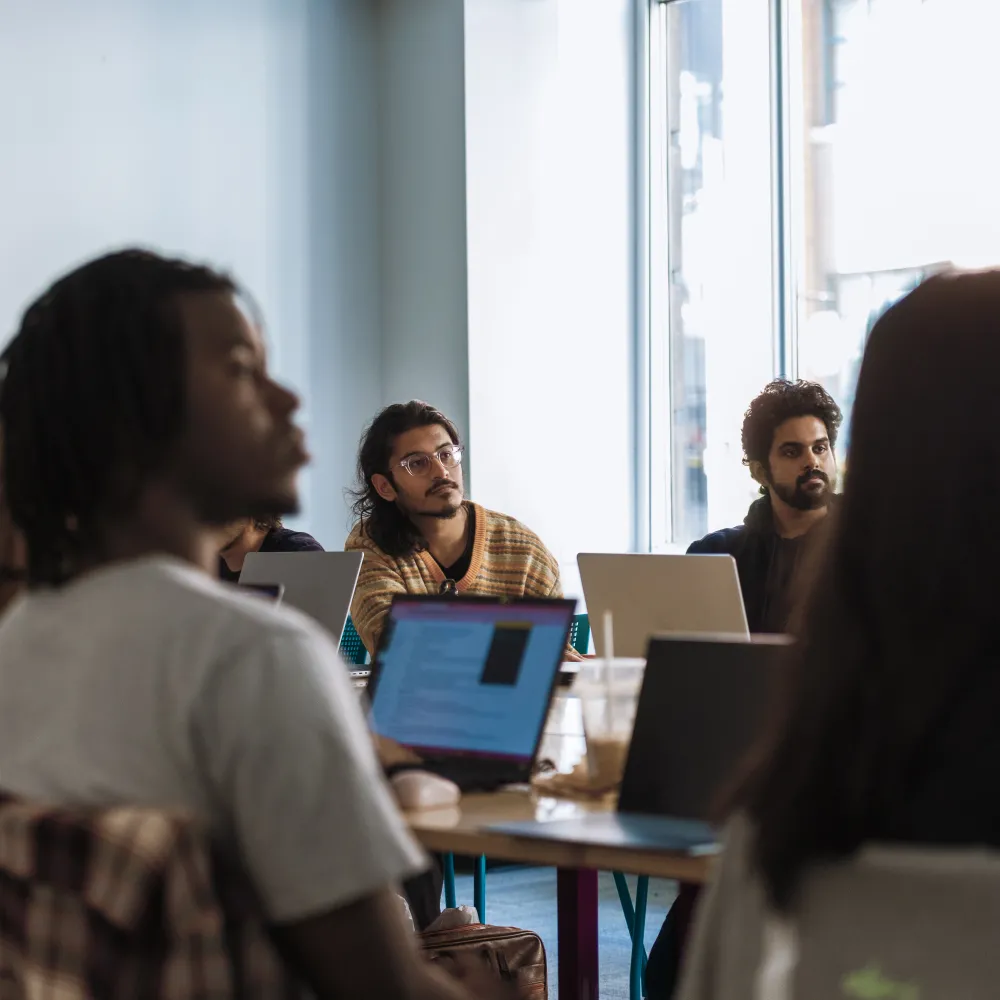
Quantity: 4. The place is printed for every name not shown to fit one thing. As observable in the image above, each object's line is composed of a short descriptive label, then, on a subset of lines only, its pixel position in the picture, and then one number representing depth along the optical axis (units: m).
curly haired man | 3.36
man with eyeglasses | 3.55
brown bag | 2.34
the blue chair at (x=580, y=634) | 3.84
